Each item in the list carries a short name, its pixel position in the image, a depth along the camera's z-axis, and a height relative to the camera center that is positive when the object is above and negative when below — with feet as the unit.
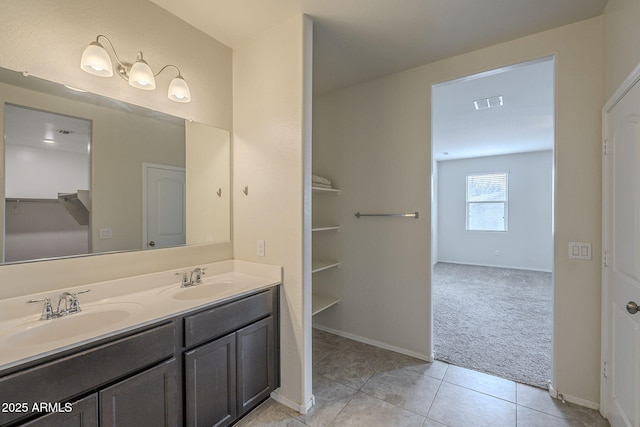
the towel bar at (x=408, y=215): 8.21 -0.09
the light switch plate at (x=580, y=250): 6.07 -0.87
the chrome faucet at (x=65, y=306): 4.18 -1.48
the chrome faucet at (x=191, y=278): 5.96 -1.46
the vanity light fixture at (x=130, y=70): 4.63 +2.67
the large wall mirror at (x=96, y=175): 4.39 +0.74
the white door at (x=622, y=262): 4.40 -0.91
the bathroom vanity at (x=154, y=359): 3.22 -2.14
